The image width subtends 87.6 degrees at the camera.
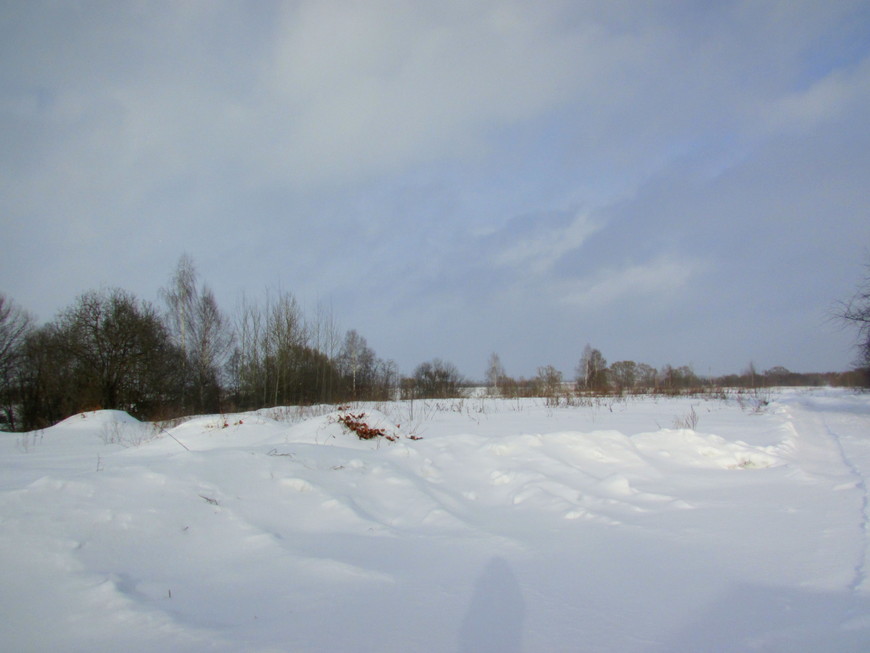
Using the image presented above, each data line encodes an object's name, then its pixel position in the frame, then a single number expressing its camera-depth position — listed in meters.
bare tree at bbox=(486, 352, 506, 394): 58.18
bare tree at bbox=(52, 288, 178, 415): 20.00
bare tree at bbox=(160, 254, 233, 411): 24.86
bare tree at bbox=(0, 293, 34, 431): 24.52
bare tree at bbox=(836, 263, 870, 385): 17.02
